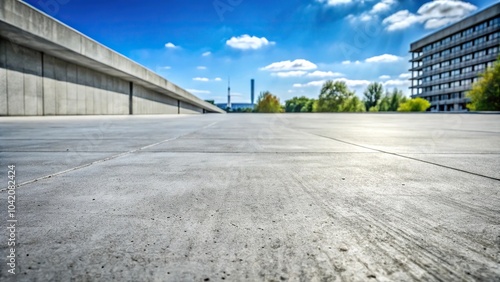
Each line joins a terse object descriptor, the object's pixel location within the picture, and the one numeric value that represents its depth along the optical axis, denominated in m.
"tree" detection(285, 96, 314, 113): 124.38
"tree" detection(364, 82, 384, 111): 92.38
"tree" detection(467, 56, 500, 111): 42.94
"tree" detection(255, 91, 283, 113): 99.75
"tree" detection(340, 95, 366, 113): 89.31
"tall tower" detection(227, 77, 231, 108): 187.38
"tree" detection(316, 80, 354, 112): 91.50
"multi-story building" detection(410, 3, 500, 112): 66.81
